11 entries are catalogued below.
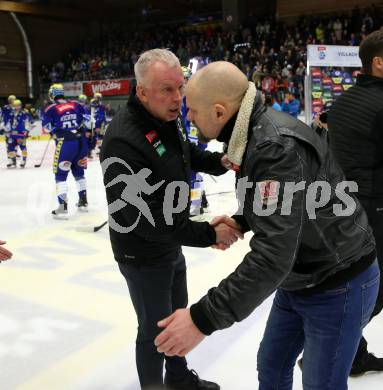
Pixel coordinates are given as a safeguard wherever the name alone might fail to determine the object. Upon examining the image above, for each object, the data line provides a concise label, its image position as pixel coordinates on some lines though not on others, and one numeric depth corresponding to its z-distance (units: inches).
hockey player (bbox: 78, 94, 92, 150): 240.7
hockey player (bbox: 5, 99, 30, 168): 418.3
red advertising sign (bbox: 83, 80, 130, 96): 840.9
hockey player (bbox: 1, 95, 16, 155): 418.9
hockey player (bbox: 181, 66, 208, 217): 201.4
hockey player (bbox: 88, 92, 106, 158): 490.9
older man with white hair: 64.9
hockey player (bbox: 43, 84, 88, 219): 231.6
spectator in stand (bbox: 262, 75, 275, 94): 512.1
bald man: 42.8
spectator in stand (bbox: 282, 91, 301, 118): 478.3
